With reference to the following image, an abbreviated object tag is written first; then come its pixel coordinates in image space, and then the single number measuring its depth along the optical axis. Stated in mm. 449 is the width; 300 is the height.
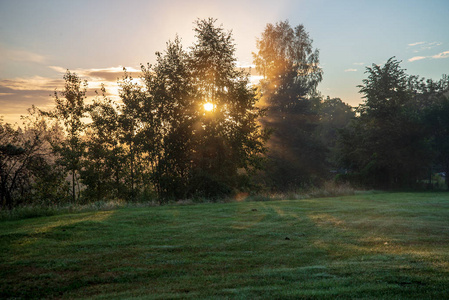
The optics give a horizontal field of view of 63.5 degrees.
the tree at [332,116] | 70631
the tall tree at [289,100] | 42250
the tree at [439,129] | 42469
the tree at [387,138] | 38906
